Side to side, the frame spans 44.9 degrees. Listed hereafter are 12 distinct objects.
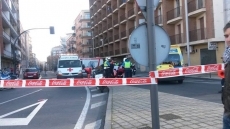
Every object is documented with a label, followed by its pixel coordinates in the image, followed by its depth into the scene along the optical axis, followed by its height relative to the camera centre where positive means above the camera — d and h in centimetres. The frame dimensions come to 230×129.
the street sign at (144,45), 468 +37
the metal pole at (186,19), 2764 +472
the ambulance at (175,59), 1756 +44
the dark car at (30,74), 3180 -47
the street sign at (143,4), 467 +105
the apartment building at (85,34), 8938 +1149
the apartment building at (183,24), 2638 +511
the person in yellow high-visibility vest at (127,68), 1708 -5
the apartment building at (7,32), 4416 +751
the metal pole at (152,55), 464 +19
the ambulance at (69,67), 2153 +13
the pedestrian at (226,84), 255 -18
